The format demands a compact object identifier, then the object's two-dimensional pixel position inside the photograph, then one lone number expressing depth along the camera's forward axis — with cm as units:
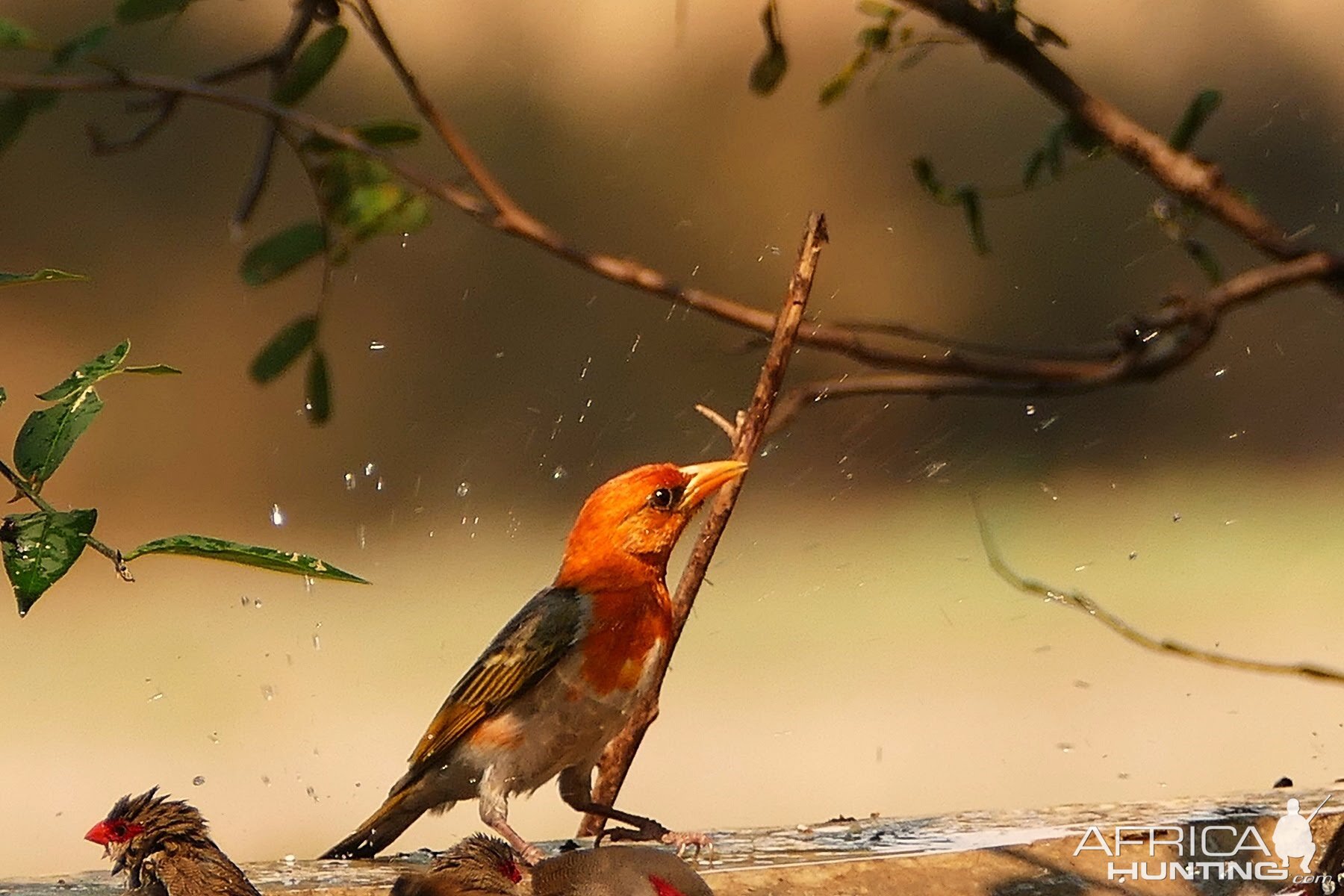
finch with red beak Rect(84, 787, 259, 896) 474
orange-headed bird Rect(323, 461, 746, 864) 586
